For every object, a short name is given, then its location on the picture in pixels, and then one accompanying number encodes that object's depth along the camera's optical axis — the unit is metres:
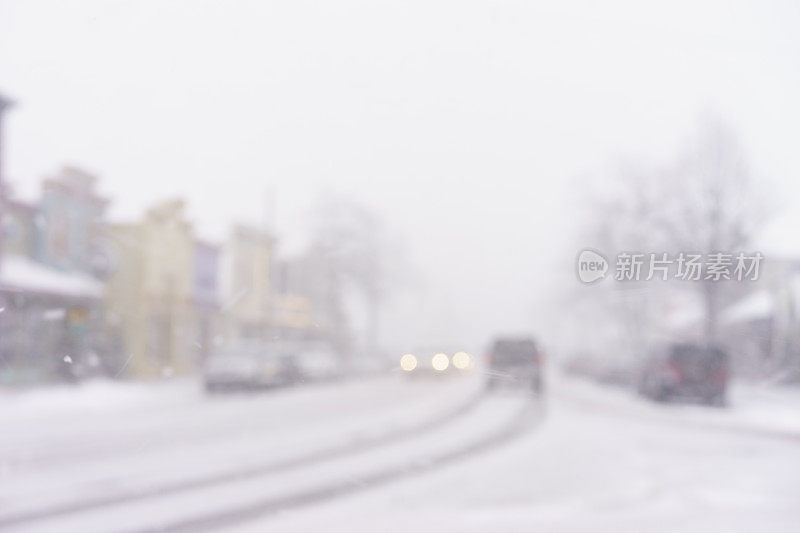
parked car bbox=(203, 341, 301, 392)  26.44
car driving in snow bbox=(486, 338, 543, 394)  22.39
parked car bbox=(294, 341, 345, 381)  33.47
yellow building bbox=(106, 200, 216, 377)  33.69
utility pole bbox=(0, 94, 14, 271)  24.30
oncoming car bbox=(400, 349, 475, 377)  25.62
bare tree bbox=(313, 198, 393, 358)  30.44
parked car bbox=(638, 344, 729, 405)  19.44
